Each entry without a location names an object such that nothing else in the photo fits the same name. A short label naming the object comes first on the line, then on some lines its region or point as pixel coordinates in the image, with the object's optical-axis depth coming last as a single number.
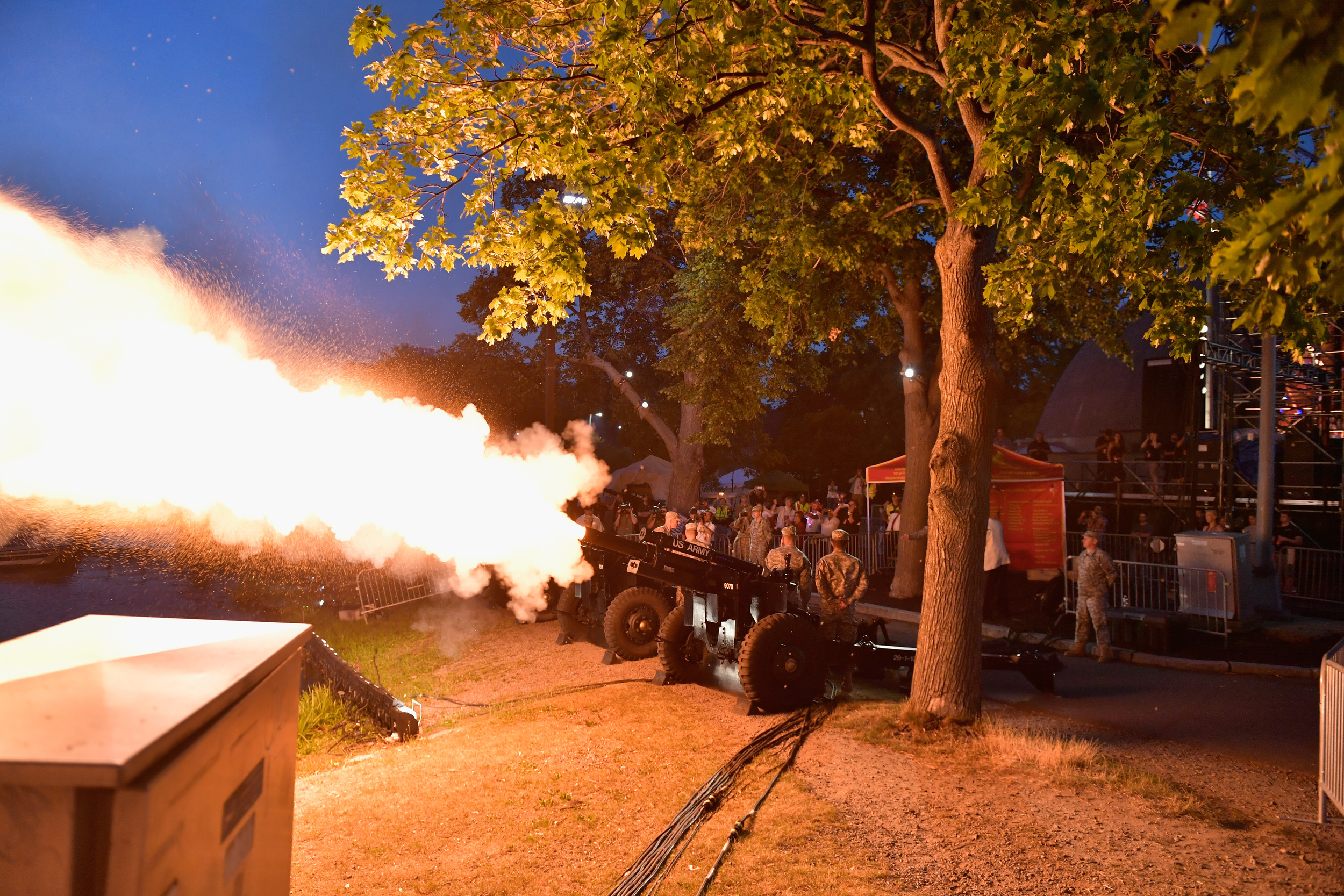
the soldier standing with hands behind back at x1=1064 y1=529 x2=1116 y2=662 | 11.70
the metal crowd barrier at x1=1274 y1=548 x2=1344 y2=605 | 15.37
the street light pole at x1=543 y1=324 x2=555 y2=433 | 24.25
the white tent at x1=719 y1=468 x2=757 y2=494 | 40.12
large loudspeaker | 26.12
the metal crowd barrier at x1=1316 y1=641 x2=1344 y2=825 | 6.07
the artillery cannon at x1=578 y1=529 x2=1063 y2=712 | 9.40
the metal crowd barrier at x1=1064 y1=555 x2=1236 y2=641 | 12.87
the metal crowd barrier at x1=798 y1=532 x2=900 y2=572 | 19.95
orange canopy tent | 15.78
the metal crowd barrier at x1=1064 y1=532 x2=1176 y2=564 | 16.73
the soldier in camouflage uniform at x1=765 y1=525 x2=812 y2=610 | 10.85
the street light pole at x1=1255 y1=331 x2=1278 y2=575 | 14.72
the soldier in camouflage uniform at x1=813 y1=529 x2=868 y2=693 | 10.36
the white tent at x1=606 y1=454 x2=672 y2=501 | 29.75
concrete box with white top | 1.97
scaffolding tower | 17.17
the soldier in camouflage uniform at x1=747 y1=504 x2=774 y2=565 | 15.63
